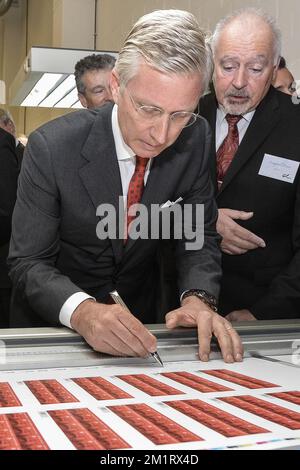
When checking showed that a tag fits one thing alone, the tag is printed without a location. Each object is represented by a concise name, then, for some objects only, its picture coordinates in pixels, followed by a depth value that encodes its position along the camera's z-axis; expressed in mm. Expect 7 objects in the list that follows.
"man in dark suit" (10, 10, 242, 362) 1260
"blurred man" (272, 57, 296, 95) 2328
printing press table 695
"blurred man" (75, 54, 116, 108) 3104
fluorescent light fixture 4680
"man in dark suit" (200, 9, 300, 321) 1807
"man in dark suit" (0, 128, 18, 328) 2349
